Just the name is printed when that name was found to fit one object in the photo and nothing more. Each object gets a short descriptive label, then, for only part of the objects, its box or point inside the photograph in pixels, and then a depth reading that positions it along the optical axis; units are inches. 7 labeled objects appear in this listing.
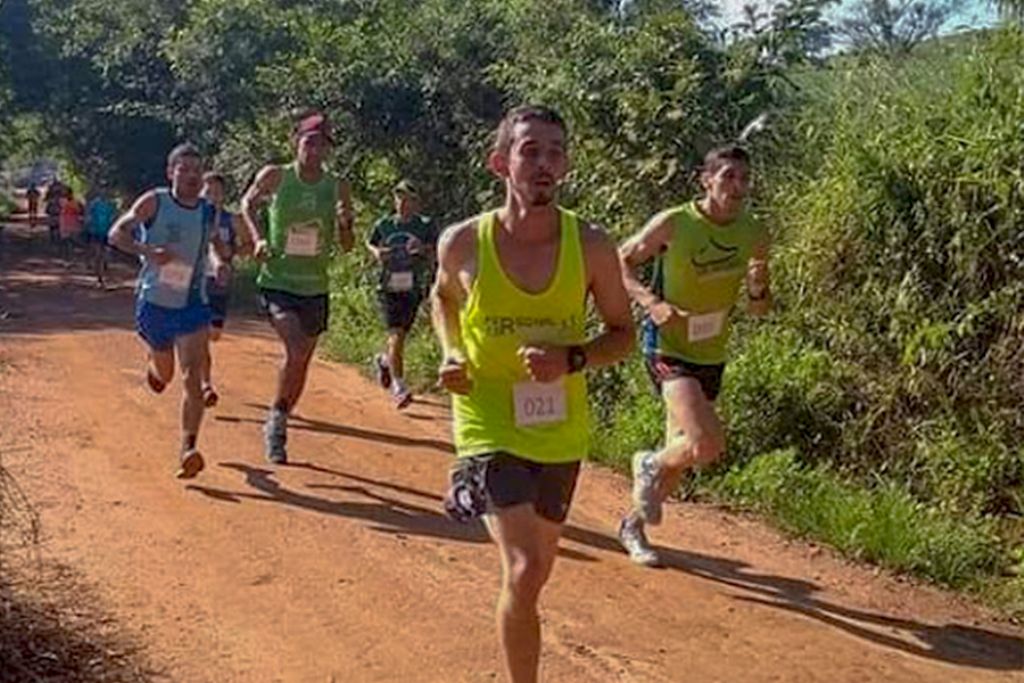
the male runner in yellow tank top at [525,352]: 184.2
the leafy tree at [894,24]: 442.6
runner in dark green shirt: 473.1
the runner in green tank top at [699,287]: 270.7
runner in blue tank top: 339.9
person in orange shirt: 1185.4
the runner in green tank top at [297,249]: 359.5
